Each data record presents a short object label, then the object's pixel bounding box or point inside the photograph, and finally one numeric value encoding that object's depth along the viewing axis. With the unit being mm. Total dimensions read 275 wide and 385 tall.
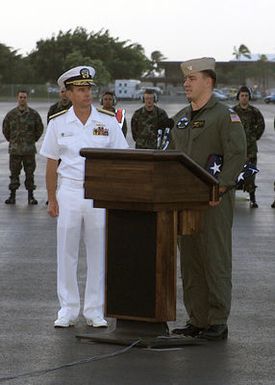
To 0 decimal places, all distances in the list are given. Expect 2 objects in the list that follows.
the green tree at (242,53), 194500
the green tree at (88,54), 135125
